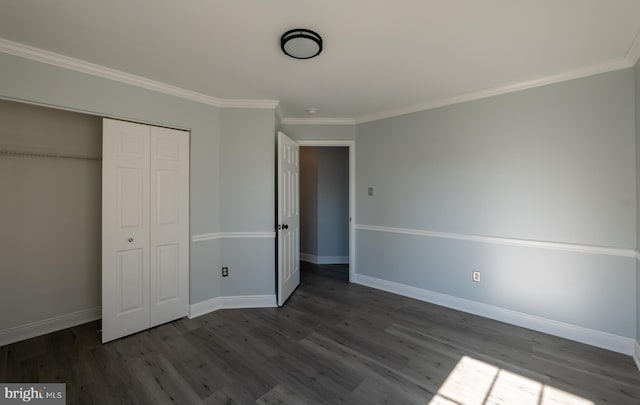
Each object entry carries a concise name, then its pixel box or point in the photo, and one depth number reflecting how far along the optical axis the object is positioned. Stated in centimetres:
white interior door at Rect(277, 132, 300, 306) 320
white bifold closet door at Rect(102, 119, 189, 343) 244
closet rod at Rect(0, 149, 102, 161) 238
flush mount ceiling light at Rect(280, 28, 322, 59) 181
